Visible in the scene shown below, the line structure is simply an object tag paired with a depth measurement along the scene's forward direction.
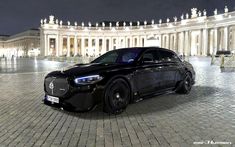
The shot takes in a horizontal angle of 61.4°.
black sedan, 4.84
